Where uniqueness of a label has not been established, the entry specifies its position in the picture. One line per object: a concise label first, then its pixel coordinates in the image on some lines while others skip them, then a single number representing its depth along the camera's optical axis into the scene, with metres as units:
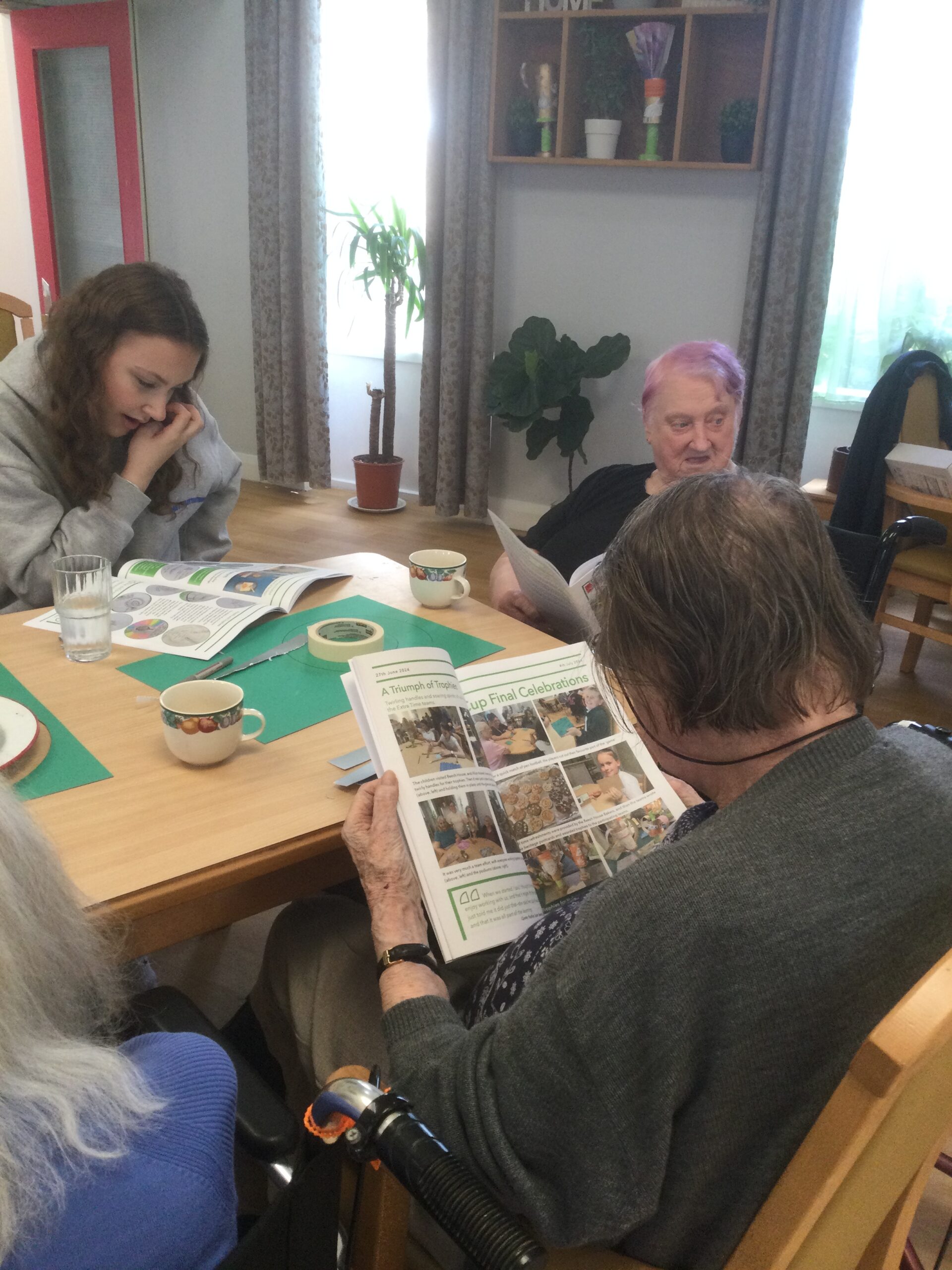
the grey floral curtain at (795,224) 3.05
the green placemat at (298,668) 1.18
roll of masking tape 1.29
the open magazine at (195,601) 1.35
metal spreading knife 1.27
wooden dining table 0.87
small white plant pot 3.48
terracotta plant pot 4.32
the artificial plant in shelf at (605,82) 3.45
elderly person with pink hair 1.93
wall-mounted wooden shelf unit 3.26
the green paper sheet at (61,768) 0.98
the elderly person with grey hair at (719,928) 0.60
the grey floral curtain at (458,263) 3.69
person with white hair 0.51
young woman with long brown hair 1.56
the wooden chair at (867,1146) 0.49
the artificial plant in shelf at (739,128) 3.22
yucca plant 4.06
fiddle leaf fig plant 3.72
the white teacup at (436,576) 1.53
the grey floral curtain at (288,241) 4.02
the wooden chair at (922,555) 2.62
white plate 1.00
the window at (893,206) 3.16
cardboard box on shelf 2.50
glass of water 1.27
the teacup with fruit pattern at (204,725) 1.02
